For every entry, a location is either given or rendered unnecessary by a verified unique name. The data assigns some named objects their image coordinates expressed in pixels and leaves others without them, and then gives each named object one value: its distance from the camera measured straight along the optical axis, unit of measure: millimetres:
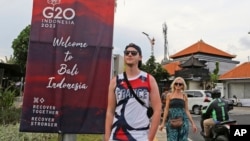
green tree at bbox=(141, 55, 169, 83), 40062
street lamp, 43069
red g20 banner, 4961
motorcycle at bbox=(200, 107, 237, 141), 6770
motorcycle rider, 7035
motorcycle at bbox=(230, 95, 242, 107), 34562
